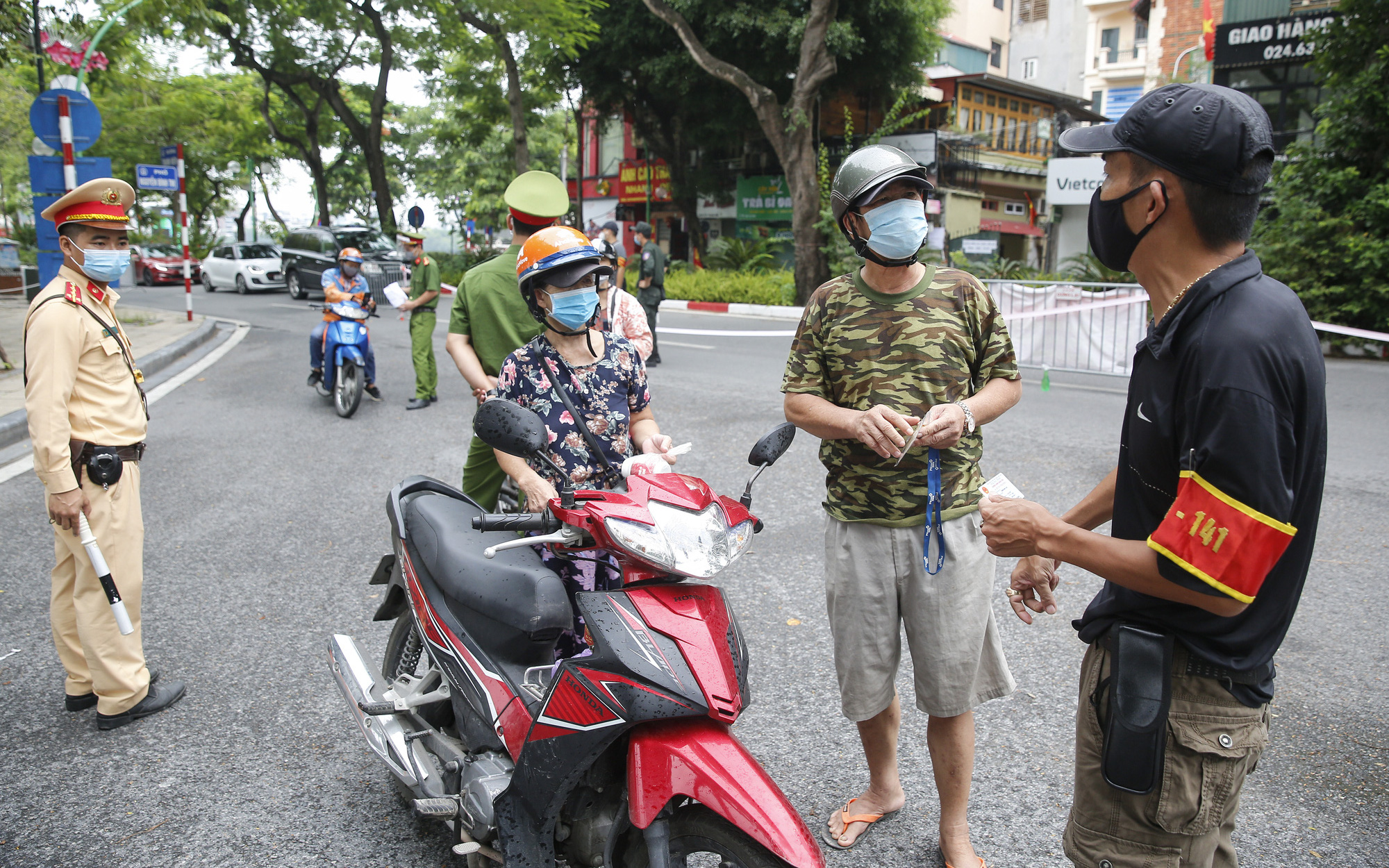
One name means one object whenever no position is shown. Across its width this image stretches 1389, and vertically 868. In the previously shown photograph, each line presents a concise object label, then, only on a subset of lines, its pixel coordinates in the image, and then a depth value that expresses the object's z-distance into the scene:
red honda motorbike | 1.97
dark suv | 23.47
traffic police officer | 3.26
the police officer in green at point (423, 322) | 9.53
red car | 31.34
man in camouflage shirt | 2.57
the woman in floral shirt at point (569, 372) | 2.81
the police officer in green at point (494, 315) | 3.94
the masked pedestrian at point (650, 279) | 12.64
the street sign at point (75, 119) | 11.08
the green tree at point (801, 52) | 20.38
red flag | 24.17
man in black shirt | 1.46
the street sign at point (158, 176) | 17.48
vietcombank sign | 17.98
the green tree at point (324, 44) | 25.08
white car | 25.62
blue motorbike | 9.09
